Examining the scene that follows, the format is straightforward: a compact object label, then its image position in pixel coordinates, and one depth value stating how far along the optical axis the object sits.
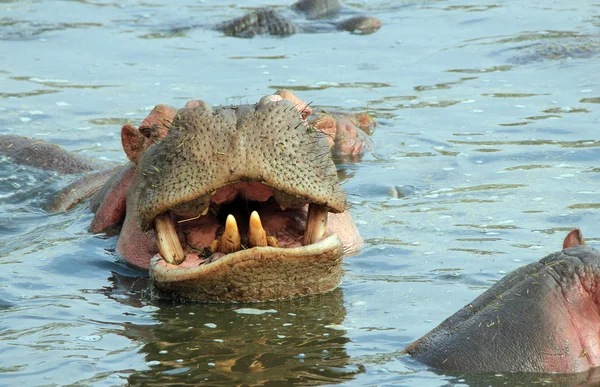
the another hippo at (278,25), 33.91
